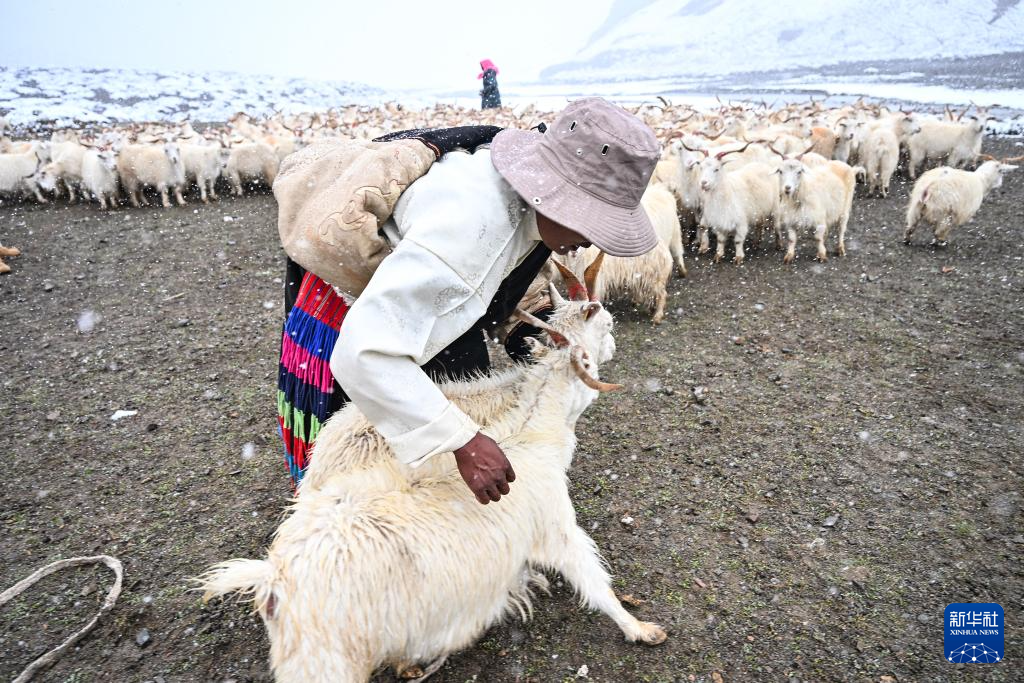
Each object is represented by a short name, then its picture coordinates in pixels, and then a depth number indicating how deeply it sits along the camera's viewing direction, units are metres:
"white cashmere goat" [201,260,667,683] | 1.47
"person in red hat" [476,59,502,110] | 13.20
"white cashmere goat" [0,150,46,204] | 9.43
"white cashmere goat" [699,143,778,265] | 6.37
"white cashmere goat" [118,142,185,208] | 9.23
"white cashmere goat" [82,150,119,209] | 9.22
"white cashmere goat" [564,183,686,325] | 5.02
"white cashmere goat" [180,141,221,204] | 9.80
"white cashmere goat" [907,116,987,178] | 9.77
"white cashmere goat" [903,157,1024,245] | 6.17
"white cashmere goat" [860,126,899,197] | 8.95
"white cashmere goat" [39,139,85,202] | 9.62
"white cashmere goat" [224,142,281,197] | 10.16
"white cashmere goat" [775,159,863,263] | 6.28
